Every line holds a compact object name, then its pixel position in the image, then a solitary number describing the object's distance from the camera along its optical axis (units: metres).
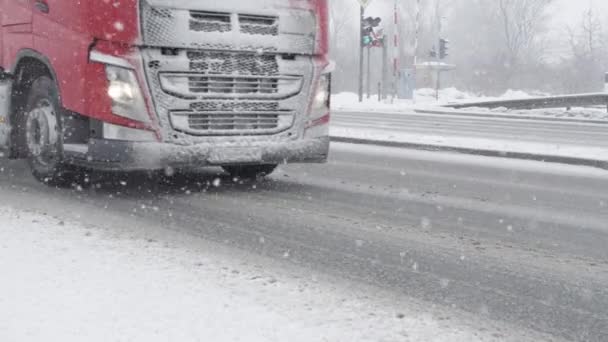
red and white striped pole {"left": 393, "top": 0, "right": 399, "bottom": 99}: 26.99
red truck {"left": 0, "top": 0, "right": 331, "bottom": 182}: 6.84
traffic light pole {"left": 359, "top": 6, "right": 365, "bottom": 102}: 29.55
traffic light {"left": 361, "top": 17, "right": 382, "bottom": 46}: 29.77
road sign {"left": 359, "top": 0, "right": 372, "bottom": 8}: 28.20
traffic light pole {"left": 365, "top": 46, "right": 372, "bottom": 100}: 33.36
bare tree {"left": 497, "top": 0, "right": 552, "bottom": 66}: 69.06
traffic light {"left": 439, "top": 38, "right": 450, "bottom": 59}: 32.71
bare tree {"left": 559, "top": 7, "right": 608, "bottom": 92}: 45.94
